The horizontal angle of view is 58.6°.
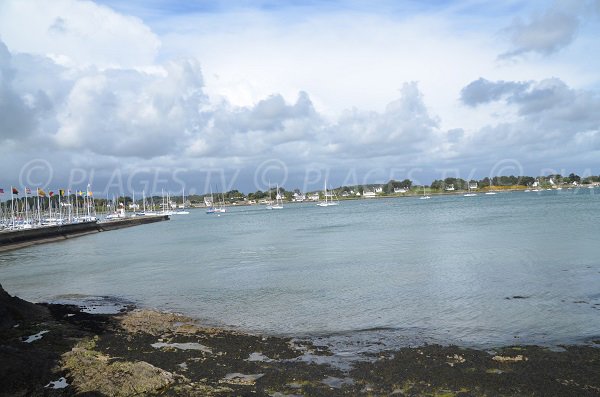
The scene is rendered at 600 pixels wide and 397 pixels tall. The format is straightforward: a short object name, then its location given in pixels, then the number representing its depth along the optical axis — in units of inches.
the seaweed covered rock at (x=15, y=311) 709.5
